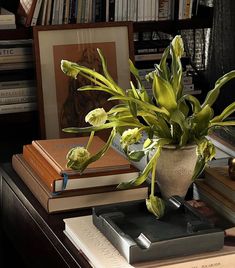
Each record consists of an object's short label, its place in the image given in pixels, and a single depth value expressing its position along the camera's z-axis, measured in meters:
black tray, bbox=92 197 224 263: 1.30
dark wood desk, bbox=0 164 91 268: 1.43
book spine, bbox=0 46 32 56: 2.07
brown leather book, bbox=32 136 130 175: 1.57
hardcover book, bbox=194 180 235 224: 1.50
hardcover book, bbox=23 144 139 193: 1.53
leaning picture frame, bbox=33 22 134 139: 2.06
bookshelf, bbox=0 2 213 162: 2.16
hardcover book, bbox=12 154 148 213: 1.55
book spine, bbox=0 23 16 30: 2.02
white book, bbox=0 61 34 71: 2.09
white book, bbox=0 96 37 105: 2.07
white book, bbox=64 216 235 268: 1.29
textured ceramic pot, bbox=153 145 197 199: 1.51
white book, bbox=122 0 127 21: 2.13
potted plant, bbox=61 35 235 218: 1.47
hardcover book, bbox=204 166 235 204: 1.52
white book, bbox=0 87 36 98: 2.07
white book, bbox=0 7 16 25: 2.02
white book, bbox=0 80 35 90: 2.08
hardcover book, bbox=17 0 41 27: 2.03
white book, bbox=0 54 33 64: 2.08
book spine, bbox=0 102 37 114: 2.08
